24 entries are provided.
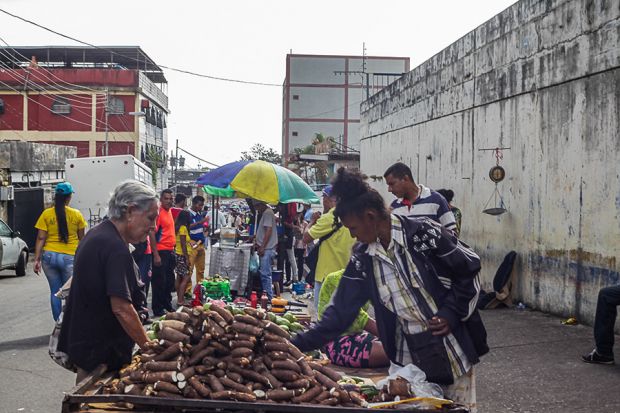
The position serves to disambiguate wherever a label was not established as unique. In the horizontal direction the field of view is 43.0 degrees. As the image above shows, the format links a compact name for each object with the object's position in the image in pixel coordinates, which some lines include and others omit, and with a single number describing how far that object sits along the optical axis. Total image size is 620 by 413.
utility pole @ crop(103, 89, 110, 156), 55.28
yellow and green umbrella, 12.37
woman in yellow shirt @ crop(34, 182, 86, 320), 9.88
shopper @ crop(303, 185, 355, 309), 9.52
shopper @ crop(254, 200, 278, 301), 12.92
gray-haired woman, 4.56
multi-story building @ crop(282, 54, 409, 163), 79.69
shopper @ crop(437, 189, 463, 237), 11.53
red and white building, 54.72
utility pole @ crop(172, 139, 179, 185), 61.61
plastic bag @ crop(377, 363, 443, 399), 4.05
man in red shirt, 12.32
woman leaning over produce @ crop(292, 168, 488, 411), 4.12
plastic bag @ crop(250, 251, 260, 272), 13.15
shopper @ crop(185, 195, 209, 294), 14.40
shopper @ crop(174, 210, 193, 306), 13.34
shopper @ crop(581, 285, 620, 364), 8.39
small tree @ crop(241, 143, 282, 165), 75.94
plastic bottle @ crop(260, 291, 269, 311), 9.17
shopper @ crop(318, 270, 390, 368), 6.86
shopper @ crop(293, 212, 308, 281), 17.64
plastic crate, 11.39
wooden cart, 3.86
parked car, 18.88
